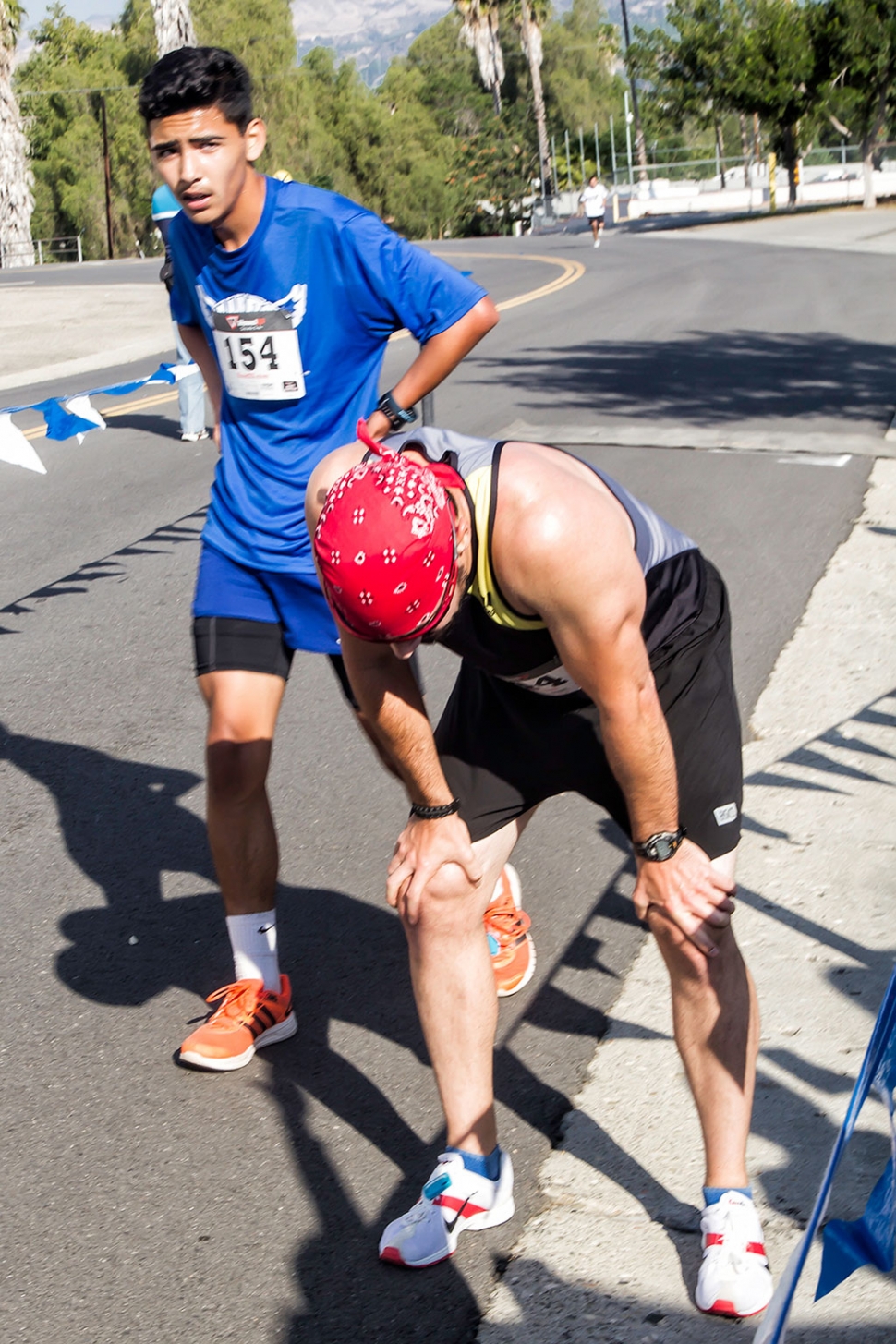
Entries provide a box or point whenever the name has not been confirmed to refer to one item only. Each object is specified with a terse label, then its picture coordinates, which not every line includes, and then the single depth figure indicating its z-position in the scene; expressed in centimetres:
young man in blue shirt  334
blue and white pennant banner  693
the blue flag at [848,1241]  197
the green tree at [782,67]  4491
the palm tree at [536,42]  6744
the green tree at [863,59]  4325
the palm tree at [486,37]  7344
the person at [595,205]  3806
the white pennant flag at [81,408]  694
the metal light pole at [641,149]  6267
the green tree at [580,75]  8562
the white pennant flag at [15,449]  583
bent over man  226
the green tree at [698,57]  4709
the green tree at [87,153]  5769
